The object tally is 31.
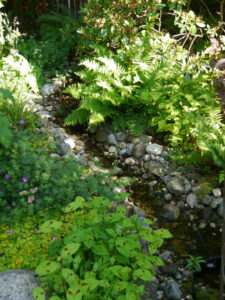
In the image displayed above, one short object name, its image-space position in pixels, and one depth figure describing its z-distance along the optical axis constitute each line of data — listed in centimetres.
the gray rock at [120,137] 445
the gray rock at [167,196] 362
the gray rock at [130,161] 414
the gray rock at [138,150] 417
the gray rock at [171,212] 341
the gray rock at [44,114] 471
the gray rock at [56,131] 431
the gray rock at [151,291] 245
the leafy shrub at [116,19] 479
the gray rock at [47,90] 527
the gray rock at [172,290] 252
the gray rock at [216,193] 356
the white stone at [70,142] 415
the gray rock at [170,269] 276
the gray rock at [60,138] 417
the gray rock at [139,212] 327
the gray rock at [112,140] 443
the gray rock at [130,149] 428
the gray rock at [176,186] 364
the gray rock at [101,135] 450
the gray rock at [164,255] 291
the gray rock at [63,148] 401
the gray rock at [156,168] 388
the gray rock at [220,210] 342
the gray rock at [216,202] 349
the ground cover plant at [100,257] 187
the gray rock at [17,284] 196
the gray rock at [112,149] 435
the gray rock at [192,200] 356
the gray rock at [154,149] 408
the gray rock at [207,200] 354
